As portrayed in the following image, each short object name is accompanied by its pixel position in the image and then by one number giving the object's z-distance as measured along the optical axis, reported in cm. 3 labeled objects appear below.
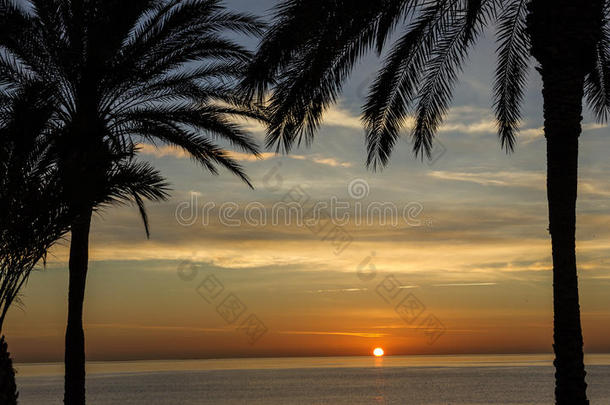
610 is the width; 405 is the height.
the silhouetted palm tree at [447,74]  945
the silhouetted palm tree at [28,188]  1062
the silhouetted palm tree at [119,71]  1419
